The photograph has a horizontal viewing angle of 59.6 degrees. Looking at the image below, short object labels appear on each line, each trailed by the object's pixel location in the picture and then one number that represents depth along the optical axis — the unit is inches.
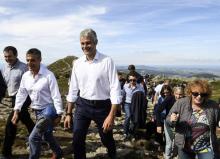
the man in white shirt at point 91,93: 142.1
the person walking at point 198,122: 130.2
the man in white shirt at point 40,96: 154.9
